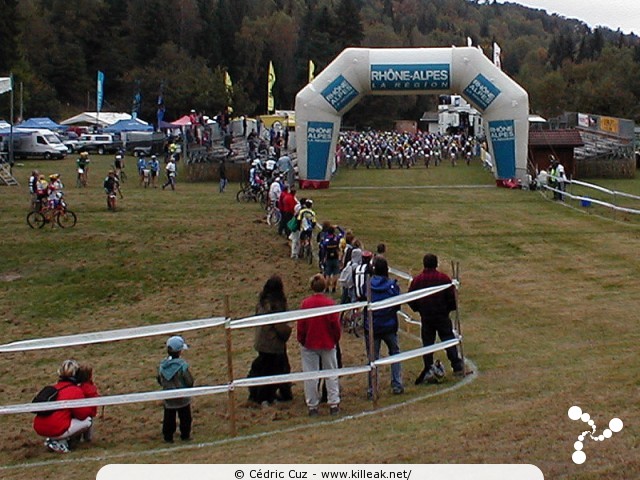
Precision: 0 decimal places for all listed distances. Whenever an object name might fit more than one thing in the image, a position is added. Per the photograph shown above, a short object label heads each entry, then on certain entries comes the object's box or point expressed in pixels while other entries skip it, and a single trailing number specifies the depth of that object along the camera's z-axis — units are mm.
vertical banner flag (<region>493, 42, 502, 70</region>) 54500
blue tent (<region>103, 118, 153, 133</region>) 64688
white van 54312
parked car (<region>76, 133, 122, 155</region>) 62406
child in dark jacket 9695
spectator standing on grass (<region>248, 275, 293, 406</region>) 10891
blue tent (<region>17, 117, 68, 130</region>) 63150
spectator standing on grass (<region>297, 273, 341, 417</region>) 10305
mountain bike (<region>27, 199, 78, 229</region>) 25812
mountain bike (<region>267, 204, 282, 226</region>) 25484
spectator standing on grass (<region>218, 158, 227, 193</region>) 37250
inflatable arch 35188
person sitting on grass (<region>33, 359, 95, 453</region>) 9531
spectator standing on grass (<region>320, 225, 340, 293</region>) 17781
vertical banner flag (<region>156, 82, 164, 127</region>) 67506
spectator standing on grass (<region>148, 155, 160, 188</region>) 38812
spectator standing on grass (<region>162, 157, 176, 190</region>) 37656
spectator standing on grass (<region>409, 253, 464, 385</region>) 11492
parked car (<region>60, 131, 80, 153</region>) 61538
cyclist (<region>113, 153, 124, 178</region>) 39656
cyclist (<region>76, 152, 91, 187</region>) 37625
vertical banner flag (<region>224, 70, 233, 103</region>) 67481
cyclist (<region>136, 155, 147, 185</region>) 38812
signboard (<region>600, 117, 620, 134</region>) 52250
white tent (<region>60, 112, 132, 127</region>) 77688
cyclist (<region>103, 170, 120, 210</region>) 29375
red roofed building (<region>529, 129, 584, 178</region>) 41625
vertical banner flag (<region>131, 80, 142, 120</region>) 74775
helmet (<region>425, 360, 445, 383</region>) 11453
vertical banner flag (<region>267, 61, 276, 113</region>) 58156
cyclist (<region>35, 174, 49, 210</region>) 25844
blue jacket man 11086
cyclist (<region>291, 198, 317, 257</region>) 20625
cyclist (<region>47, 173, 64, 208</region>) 25625
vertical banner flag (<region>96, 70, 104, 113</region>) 67812
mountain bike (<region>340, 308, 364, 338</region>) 14773
